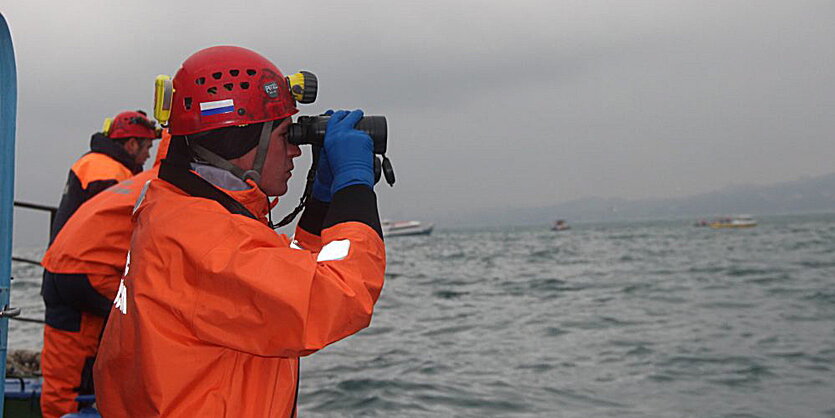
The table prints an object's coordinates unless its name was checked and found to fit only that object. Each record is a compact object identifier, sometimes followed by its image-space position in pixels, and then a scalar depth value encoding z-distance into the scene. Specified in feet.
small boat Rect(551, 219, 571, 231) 413.34
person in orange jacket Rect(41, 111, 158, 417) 13.06
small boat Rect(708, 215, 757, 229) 304.50
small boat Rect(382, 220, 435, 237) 350.64
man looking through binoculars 6.27
